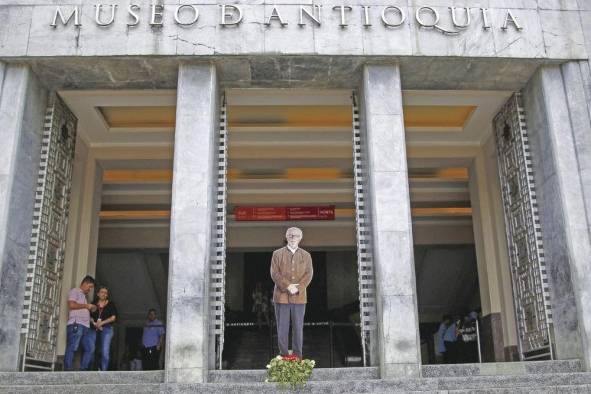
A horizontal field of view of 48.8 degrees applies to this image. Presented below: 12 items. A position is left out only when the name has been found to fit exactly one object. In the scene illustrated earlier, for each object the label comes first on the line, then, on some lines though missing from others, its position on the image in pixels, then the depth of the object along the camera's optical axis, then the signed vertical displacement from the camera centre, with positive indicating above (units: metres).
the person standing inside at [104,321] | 11.33 +1.14
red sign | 18.03 +4.63
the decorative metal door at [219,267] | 9.68 +1.75
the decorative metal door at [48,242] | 10.16 +2.37
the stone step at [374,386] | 7.94 +0.00
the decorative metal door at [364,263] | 9.70 +1.80
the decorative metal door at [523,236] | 10.44 +2.42
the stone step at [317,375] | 8.58 +0.15
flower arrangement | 8.13 +0.19
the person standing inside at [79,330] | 11.01 +0.98
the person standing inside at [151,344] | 13.71 +0.91
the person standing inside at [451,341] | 14.93 +0.96
